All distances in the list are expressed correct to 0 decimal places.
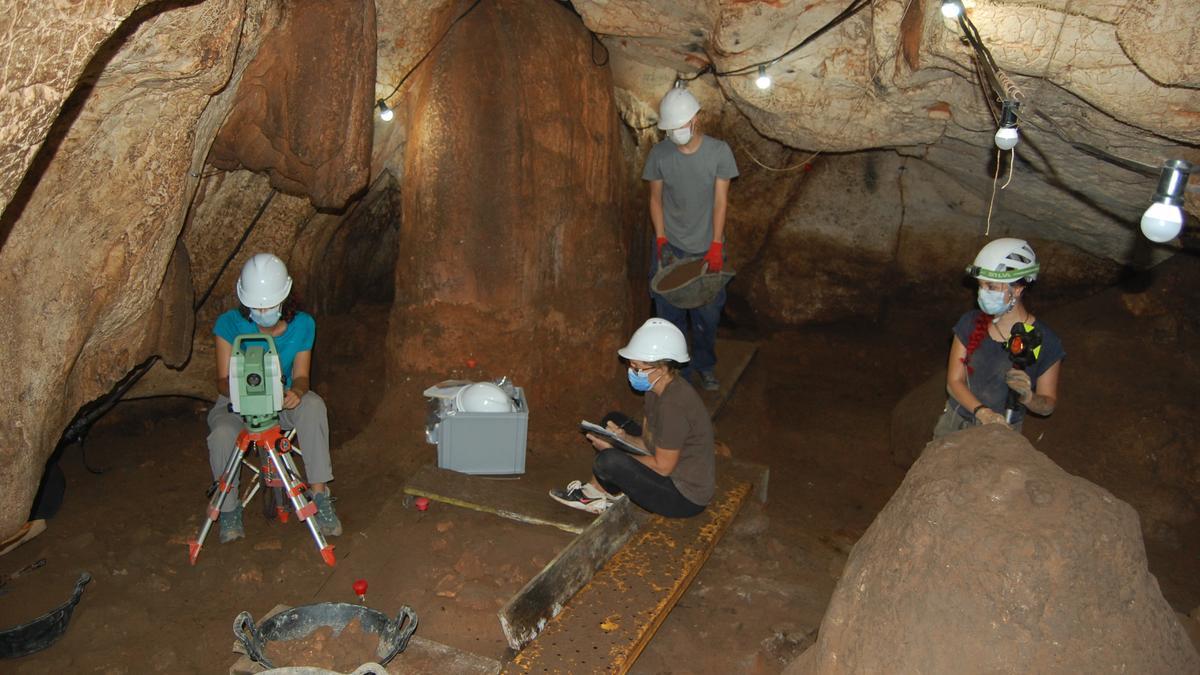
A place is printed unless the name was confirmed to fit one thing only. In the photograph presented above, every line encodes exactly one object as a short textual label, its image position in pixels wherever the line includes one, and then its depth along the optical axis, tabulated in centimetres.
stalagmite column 623
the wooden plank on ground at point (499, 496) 525
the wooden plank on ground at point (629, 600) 397
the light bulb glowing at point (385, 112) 645
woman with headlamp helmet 437
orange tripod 493
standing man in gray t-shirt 607
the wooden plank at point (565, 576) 414
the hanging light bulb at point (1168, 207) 331
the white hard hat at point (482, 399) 566
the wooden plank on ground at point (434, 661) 403
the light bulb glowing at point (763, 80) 624
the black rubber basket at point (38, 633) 422
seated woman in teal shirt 509
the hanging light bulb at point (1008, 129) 414
